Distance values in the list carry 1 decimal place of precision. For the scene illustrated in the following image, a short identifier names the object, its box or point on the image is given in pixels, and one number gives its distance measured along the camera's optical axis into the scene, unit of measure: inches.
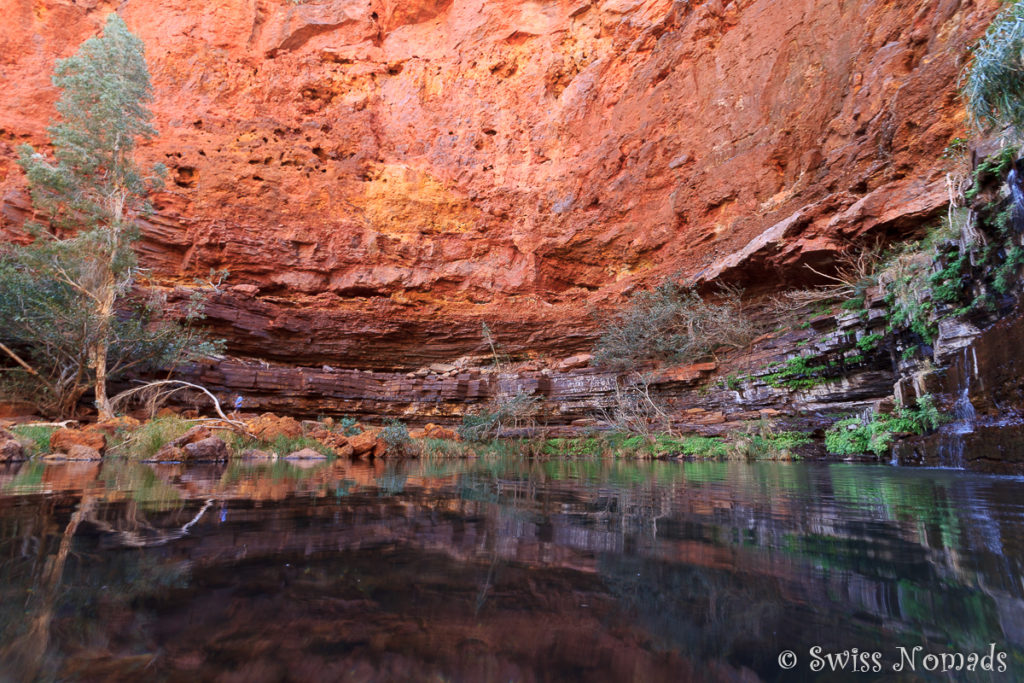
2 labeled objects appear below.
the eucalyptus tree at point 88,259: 398.3
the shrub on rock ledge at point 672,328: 490.3
